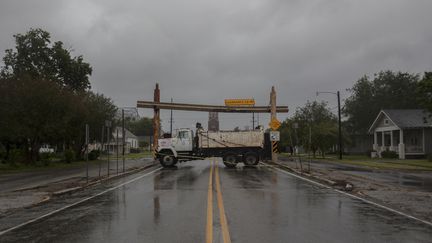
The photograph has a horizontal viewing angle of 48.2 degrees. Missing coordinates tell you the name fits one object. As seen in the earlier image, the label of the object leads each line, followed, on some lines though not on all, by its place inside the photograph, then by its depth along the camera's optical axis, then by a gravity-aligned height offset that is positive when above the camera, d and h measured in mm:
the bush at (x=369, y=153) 63606 -1021
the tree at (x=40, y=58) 53875 +10016
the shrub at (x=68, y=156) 46875 -904
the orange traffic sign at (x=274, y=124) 38625 +1736
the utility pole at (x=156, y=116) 45469 +2851
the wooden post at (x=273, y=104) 41875 +3646
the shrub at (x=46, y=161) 40669 -1208
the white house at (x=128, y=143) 102750 +804
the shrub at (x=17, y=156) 38000 -823
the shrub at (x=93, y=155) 56406 -982
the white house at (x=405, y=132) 52469 +1530
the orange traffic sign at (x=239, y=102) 45559 +4147
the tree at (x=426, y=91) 30797 +3519
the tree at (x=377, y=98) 80312 +8075
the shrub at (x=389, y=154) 53281 -998
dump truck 34531 -13
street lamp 51831 +149
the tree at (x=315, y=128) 56312 +2036
